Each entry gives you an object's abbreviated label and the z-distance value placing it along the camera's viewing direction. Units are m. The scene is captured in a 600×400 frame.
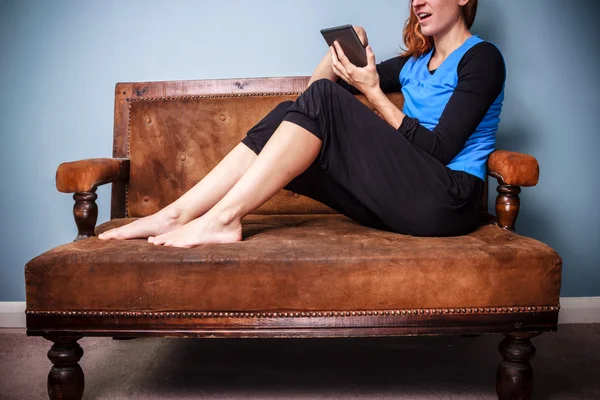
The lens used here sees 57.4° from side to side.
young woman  1.61
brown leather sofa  1.46
